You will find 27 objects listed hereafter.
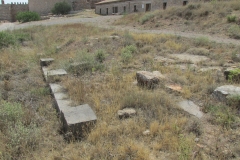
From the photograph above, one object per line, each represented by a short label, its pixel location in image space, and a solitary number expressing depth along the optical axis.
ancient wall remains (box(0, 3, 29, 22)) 40.03
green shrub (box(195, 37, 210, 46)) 7.77
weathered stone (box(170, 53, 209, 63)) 6.10
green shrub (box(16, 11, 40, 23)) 29.32
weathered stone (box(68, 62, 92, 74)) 5.37
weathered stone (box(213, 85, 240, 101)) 3.41
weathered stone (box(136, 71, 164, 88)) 4.13
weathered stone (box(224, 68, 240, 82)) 4.26
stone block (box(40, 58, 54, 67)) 6.42
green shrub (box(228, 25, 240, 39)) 9.25
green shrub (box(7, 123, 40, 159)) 2.54
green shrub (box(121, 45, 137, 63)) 6.22
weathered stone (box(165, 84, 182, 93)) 4.02
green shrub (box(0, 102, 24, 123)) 3.14
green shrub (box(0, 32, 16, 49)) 9.09
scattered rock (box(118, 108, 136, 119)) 3.22
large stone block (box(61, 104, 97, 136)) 2.83
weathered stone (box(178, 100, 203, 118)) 3.30
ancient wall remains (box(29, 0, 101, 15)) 38.84
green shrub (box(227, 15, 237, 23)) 10.80
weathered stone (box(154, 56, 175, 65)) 5.93
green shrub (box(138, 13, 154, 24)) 15.45
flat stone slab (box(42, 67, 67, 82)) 4.79
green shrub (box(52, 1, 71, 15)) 35.41
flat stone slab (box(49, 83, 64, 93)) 4.21
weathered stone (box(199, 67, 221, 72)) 5.07
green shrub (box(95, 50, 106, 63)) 6.53
